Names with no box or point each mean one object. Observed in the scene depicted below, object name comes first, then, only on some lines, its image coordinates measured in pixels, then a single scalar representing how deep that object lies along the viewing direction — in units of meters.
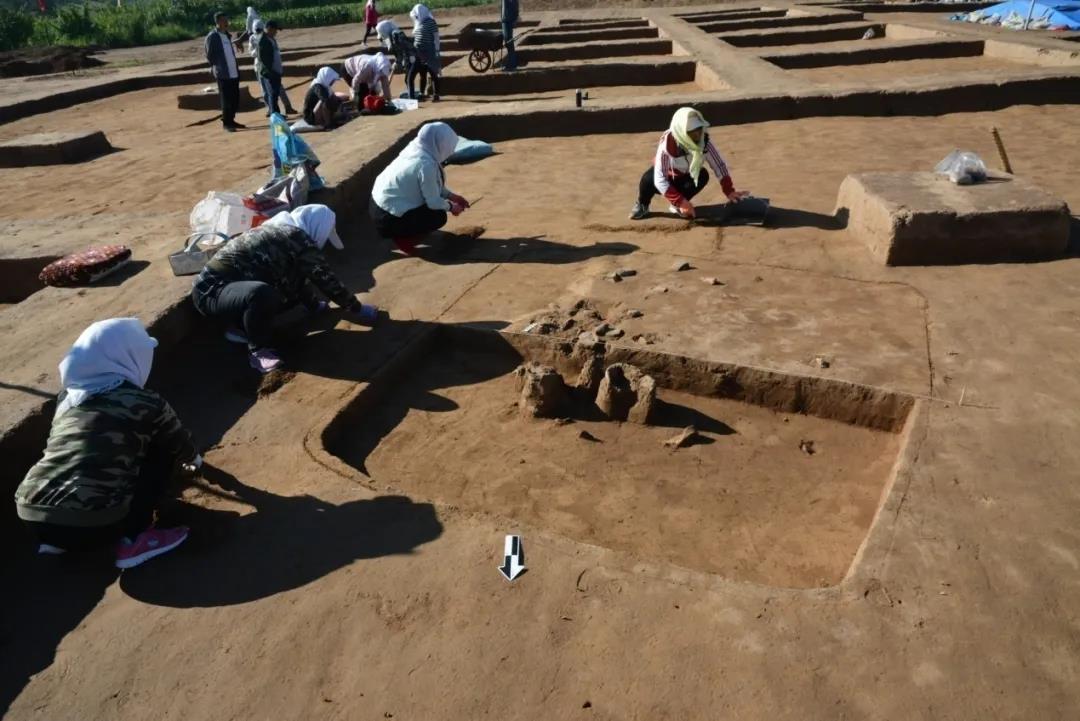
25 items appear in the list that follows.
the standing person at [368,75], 10.29
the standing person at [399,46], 10.98
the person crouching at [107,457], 2.66
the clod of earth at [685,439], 3.49
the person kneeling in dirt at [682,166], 5.57
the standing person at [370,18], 17.14
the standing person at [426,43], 10.35
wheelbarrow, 12.58
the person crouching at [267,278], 4.07
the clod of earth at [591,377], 3.87
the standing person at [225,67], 10.23
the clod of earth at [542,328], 4.21
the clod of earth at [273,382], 3.88
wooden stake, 5.88
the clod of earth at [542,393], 3.69
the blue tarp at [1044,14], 13.59
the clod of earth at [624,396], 3.64
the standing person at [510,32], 12.27
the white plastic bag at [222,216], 5.24
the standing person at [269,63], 10.20
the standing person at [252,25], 11.28
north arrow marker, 2.57
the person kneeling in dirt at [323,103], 9.73
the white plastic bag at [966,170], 5.10
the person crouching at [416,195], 5.47
